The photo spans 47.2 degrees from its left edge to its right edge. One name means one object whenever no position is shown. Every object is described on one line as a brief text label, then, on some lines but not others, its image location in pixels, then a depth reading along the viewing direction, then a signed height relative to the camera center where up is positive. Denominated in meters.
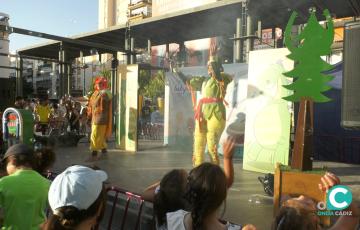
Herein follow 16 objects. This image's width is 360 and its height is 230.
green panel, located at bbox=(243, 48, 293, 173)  7.25 -0.23
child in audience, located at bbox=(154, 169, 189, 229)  2.56 -0.61
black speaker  4.17 +0.25
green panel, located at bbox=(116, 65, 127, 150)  10.70 -0.27
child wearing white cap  1.90 -0.48
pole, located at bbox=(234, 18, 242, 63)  10.12 +1.39
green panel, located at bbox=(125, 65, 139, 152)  10.38 -0.21
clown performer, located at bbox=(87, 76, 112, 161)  8.30 -0.36
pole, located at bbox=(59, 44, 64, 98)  14.19 +0.69
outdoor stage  5.04 -1.32
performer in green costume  6.36 -0.20
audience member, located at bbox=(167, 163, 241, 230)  2.08 -0.48
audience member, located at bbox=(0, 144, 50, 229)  2.74 -0.65
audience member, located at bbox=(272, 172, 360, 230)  1.89 -0.55
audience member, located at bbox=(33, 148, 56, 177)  3.44 -0.53
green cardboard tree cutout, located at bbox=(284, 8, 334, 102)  4.77 +0.48
